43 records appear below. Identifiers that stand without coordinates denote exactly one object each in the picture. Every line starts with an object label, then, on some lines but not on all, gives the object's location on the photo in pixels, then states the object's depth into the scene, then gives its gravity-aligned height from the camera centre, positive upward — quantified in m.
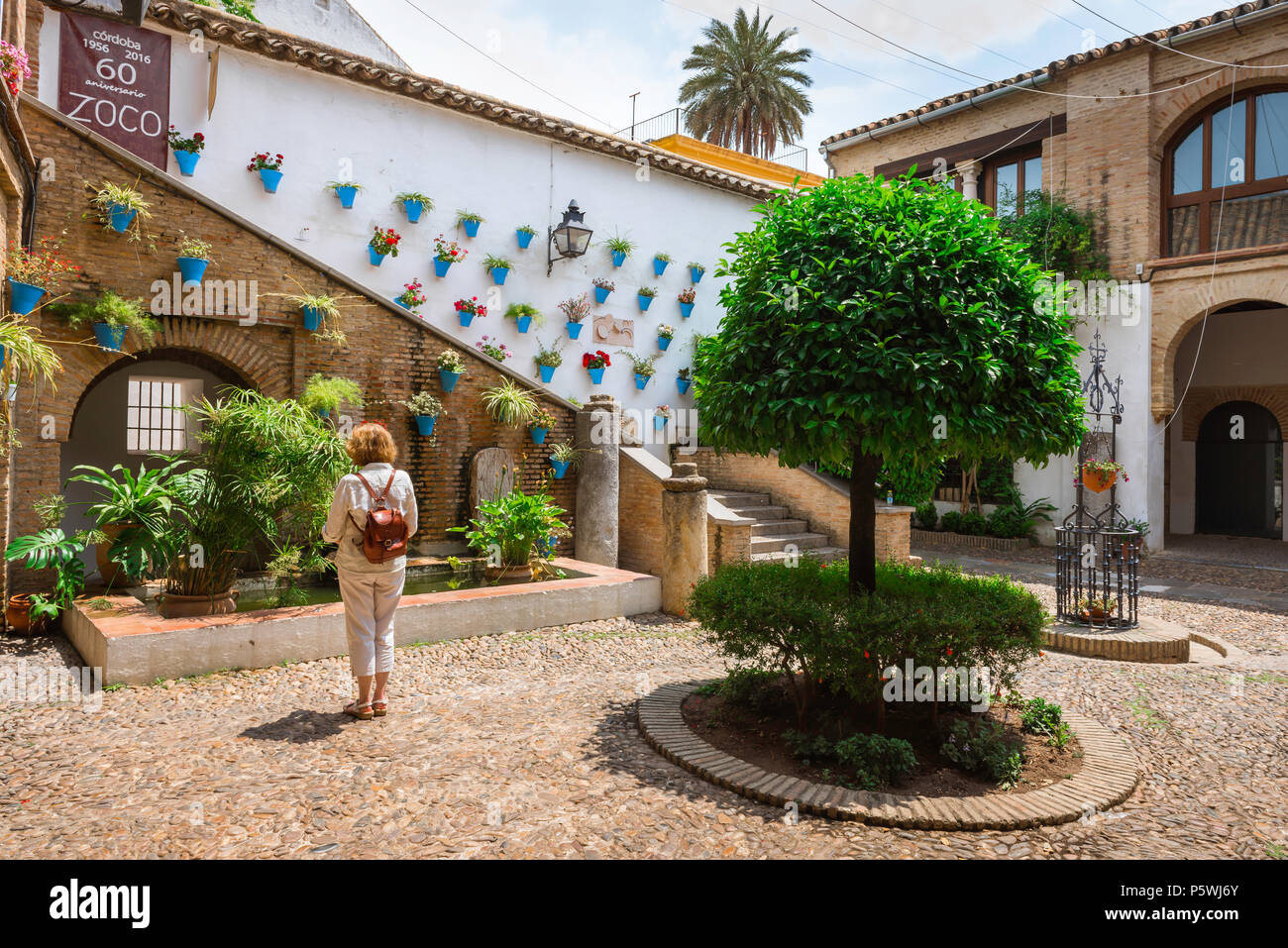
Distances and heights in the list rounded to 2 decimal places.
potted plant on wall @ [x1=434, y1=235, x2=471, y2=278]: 11.43 +3.02
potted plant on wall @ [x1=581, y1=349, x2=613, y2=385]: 13.16 +1.69
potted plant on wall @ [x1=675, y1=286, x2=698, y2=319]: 14.65 +3.07
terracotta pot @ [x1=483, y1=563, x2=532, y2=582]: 8.34 -1.14
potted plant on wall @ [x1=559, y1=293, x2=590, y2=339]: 12.99 +2.49
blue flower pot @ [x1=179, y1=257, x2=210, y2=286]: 7.50 +1.85
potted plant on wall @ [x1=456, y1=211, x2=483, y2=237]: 11.78 +3.61
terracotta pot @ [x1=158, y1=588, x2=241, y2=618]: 6.22 -1.12
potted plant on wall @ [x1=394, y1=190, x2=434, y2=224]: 11.17 +3.69
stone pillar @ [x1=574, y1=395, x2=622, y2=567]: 9.84 -0.22
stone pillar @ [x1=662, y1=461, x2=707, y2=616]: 8.15 -0.67
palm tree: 24.09 +11.63
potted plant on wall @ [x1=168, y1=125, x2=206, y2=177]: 9.41 +3.71
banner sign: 8.88 +4.35
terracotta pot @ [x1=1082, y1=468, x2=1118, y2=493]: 8.85 -0.13
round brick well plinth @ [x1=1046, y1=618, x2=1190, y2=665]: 6.99 -1.56
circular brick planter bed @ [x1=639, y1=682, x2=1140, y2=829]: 3.55 -1.55
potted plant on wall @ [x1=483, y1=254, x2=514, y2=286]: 12.05 +3.01
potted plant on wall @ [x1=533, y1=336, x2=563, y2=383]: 12.62 +1.68
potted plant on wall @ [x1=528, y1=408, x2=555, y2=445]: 9.85 +0.50
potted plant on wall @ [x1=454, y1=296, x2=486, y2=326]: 11.67 +2.30
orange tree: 4.12 +0.67
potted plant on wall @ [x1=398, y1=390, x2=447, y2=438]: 8.99 +0.63
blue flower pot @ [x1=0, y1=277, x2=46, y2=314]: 6.36 +1.34
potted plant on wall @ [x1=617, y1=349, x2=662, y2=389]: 13.98 +1.72
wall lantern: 12.27 +3.59
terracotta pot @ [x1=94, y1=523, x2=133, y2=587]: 7.25 -0.95
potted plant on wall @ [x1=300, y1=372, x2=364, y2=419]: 7.92 +0.72
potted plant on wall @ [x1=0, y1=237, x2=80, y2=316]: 6.41 +1.62
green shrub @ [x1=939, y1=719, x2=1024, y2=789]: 3.96 -1.45
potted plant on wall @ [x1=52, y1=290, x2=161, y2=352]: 7.00 +1.31
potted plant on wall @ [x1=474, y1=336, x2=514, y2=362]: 11.75 +1.75
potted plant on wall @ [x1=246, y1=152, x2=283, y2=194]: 9.96 +3.71
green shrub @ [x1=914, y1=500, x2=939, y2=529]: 16.20 -0.99
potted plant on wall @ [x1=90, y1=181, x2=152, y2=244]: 7.14 +2.32
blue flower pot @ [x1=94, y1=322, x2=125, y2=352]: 7.09 +1.15
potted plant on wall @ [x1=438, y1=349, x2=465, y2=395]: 9.23 +1.12
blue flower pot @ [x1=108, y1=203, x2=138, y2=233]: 7.16 +2.22
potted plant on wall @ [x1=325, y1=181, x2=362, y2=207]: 10.61 +3.66
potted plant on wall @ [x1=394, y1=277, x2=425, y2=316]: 11.02 +2.33
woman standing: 4.82 -0.59
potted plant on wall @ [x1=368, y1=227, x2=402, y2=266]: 10.82 +3.00
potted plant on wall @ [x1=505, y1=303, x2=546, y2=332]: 12.34 +2.35
